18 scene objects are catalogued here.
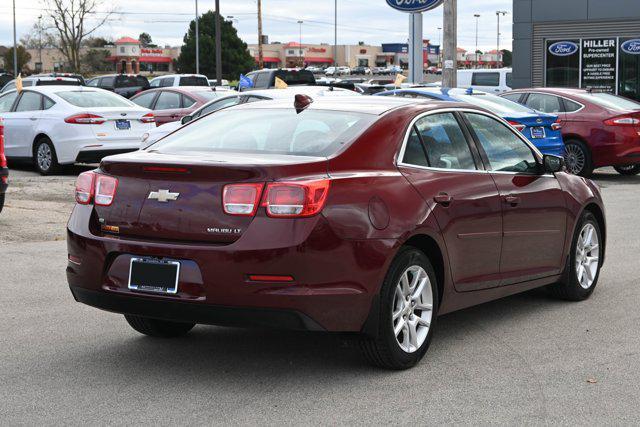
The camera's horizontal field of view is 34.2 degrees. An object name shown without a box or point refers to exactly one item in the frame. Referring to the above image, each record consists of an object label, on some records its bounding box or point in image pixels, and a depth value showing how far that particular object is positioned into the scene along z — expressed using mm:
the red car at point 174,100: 20500
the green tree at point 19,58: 112750
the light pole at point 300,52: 146750
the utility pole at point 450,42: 22000
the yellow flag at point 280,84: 21295
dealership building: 29391
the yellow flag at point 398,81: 18703
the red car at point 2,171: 11023
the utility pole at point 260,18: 67688
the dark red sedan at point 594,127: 17719
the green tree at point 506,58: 133338
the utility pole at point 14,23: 88125
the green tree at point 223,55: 95312
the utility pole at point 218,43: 40031
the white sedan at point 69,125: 17141
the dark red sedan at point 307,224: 5215
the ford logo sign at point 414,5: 24859
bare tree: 80125
